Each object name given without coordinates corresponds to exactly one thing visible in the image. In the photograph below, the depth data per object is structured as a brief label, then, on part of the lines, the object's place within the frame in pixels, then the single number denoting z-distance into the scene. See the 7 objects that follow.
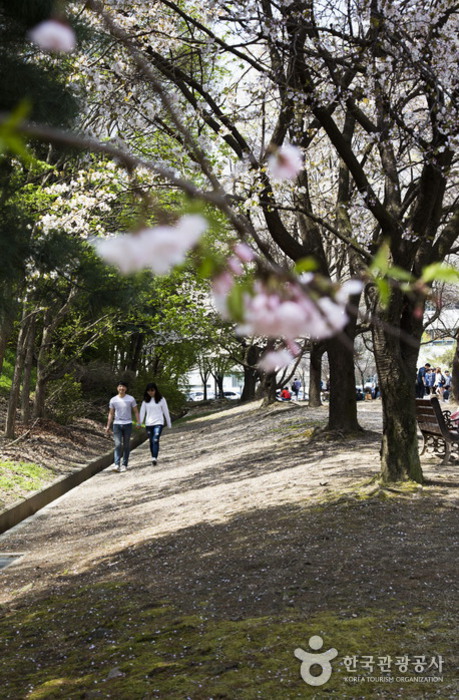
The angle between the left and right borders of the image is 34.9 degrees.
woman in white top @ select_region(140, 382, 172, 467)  13.44
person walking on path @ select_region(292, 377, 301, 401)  51.27
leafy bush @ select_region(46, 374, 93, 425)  20.25
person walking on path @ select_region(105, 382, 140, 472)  13.26
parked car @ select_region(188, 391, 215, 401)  73.06
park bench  9.73
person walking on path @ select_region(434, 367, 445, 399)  38.50
